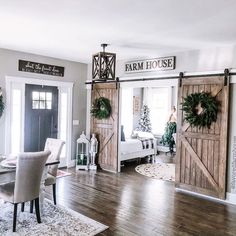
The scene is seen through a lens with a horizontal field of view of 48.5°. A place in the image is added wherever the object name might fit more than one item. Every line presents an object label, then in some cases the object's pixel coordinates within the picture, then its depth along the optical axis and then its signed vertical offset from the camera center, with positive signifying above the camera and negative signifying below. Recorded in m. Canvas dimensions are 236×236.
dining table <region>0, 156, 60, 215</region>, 3.23 -0.83
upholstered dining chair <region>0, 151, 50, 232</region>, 3.18 -0.86
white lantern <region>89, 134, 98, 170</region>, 6.61 -0.96
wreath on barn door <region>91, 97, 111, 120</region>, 6.51 +0.10
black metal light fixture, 4.21 +0.76
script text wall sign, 5.79 +1.00
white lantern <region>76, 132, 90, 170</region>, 6.59 -1.08
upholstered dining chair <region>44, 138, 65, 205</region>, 4.08 -0.73
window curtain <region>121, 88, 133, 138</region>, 9.27 +0.07
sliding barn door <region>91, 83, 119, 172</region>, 6.46 -0.44
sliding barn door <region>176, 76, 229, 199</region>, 4.64 -0.63
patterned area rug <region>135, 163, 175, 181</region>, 6.16 -1.46
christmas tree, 9.33 -0.28
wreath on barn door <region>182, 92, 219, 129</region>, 4.63 +0.10
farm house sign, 5.40 +1.06
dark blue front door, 5.95 -0.10
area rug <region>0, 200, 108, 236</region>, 3.25 -1.50
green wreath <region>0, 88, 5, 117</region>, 5.33 +0.10
